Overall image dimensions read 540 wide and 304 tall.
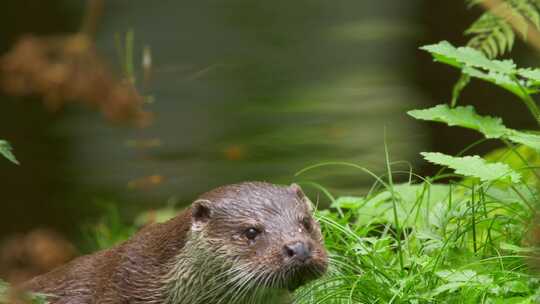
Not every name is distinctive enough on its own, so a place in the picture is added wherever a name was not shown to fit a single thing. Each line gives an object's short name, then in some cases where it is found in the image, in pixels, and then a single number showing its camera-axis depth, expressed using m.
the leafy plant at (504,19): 10.45
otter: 8.03
